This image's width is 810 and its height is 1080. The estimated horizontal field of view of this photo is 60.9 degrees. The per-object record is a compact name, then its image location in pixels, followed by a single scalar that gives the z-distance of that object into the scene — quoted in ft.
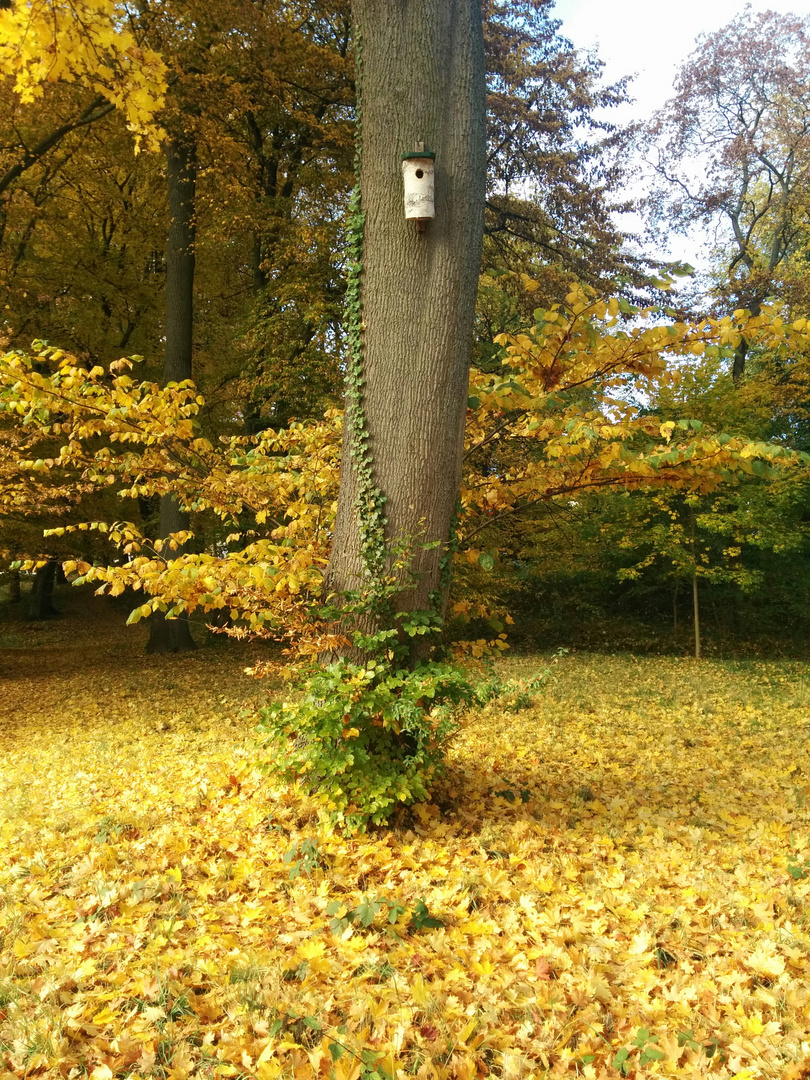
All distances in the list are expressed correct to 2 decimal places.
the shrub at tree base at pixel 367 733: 11.37
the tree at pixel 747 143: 59.11
